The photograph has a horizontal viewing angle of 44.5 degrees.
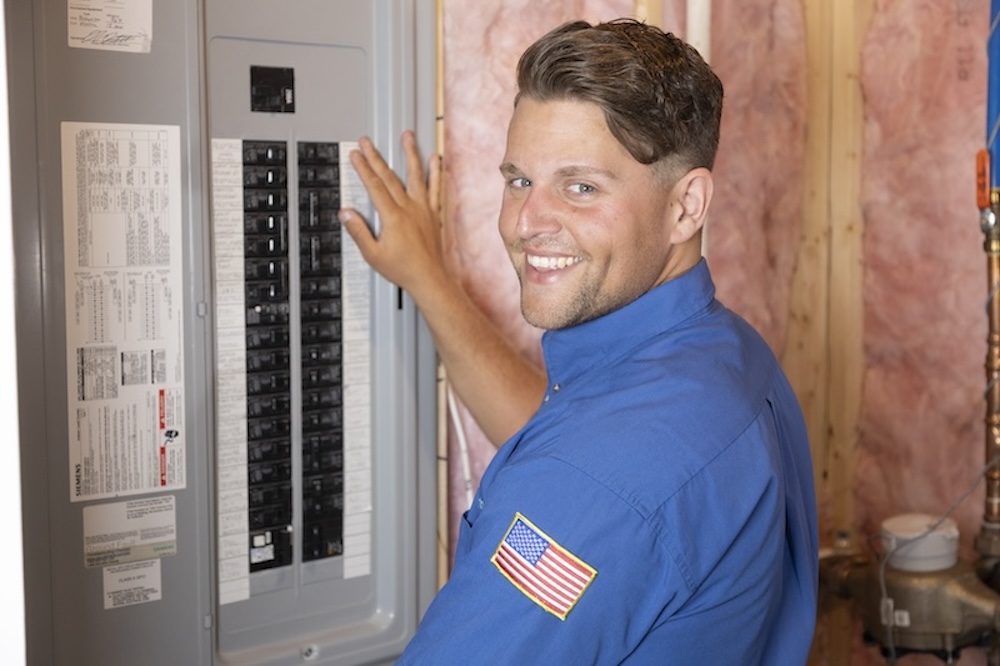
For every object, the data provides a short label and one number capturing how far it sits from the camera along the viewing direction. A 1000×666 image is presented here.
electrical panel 1.45
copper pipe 1.99
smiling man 1.12
